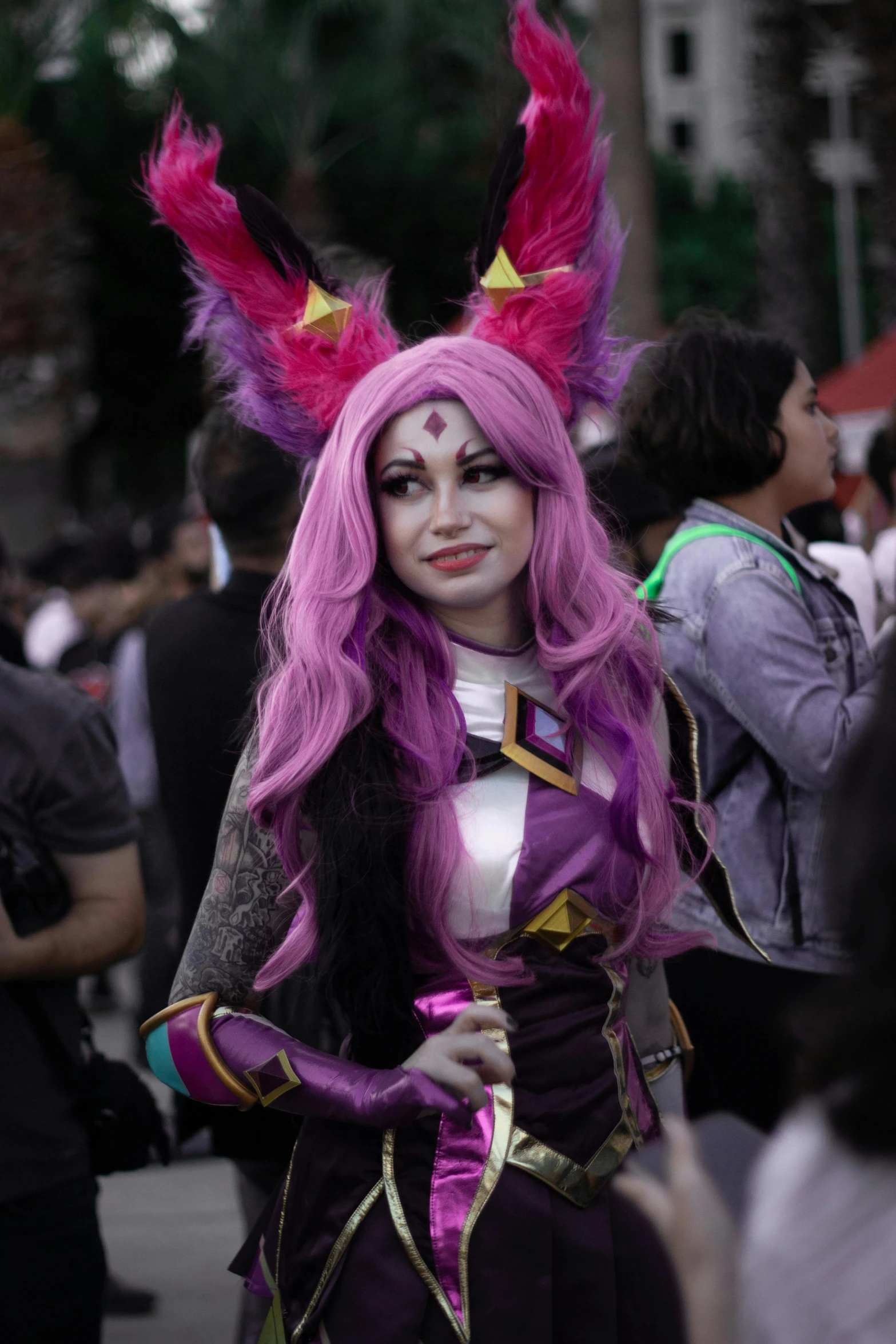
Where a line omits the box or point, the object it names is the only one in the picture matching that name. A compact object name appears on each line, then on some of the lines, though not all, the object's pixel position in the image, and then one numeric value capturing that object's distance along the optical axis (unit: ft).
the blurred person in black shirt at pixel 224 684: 19.04
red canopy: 59.00
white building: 260.62
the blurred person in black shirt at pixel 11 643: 18.90
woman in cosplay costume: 12.77
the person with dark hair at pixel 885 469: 27.27
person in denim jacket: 17.98
